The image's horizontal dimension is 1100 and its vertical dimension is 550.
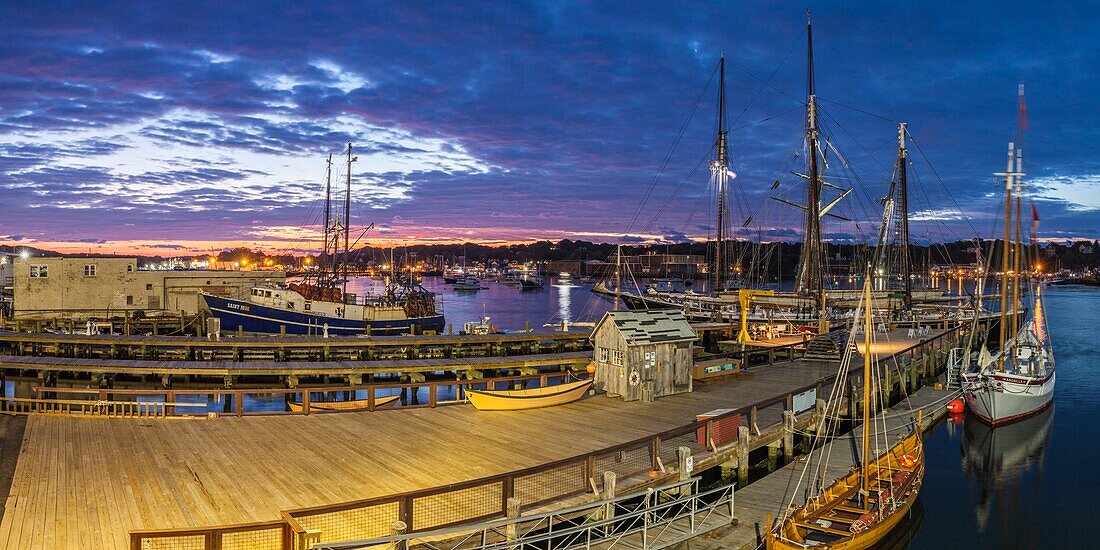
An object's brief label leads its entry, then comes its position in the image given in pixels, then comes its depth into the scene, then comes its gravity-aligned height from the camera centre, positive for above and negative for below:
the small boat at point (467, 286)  179.75 -5.49
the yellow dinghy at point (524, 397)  19.42 -3.93
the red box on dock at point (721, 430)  16.83 -4.18
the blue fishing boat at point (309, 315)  49.22 -3.88
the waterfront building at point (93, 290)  50.78 -2.36
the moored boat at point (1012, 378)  28.86 -4.69
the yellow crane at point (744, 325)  42.88 -3.61
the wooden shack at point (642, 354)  21.39 -2.85
